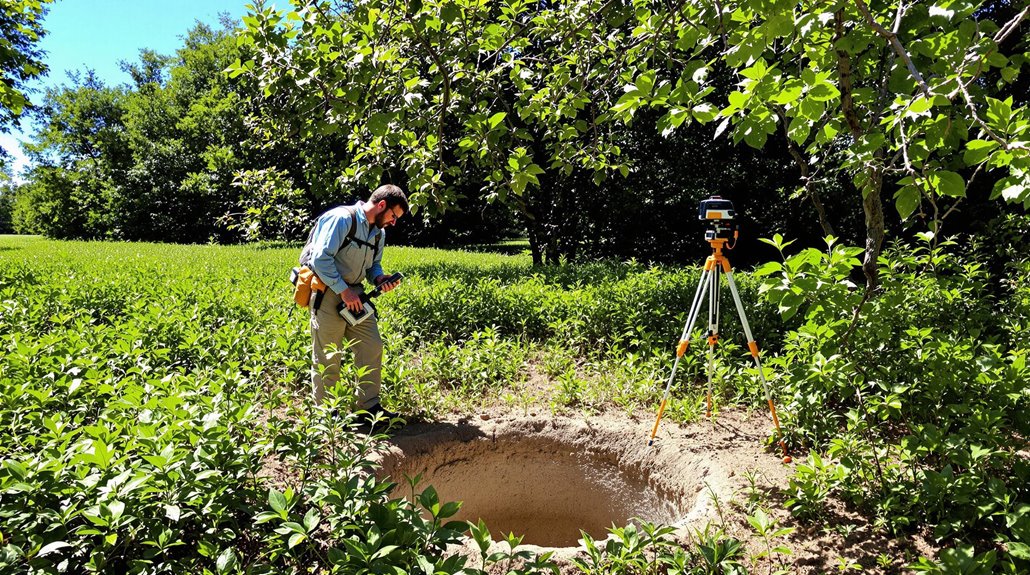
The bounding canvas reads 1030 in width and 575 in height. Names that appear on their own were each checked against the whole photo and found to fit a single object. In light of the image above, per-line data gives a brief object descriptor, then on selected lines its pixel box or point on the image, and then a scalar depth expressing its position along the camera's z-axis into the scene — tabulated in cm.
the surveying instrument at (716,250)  376
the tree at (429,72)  337
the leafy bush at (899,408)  276
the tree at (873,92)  187
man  395
